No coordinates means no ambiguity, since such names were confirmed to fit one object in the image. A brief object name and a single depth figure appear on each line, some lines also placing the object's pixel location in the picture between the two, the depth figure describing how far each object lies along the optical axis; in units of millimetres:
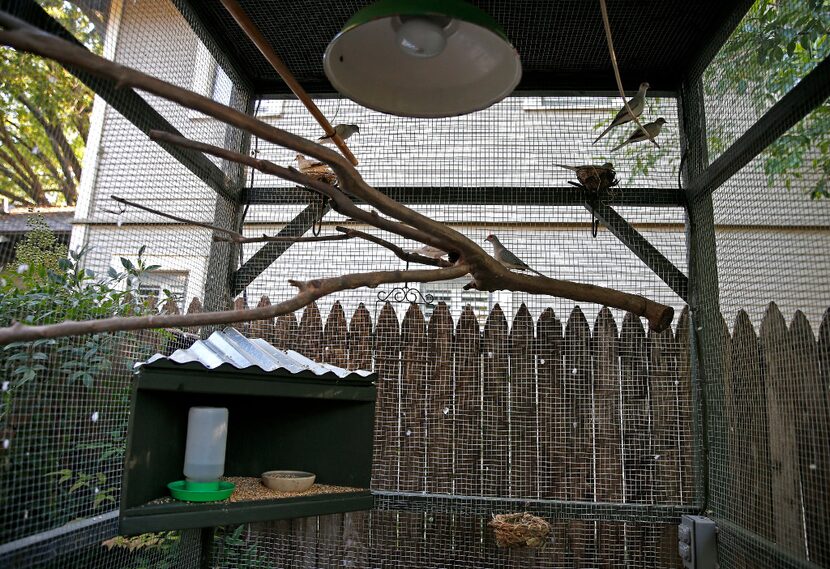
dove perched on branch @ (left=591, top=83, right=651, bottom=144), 2397
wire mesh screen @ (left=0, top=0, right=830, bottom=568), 1787
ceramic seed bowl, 1996
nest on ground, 2248
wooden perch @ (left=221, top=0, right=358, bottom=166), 1548
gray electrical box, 2225
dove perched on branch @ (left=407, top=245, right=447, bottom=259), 2617
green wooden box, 1725
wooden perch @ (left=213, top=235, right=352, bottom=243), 1780
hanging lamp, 1348
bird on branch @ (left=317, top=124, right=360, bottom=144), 2637
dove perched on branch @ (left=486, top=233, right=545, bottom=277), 2490
